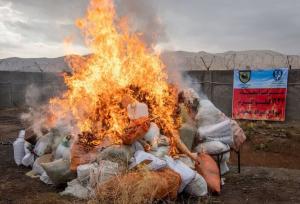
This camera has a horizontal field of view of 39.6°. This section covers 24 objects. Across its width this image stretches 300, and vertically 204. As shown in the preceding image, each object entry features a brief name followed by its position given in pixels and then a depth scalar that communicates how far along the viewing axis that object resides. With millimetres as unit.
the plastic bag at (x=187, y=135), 7324
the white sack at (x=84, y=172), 6223
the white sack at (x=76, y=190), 5992
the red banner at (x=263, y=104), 15633
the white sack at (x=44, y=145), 8000
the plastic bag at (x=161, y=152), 6538
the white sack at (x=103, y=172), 5844
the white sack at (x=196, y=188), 6098
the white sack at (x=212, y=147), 7309
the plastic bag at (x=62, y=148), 7270
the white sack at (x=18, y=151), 8391
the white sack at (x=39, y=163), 7484
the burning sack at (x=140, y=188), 5270
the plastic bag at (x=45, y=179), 6980
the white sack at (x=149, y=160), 5914
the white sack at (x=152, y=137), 6762
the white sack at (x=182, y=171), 5988
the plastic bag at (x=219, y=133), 7500
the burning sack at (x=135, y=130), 6469
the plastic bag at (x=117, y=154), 6242
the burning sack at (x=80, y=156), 6535
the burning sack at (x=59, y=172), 6613
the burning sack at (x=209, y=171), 6497
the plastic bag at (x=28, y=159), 8188
